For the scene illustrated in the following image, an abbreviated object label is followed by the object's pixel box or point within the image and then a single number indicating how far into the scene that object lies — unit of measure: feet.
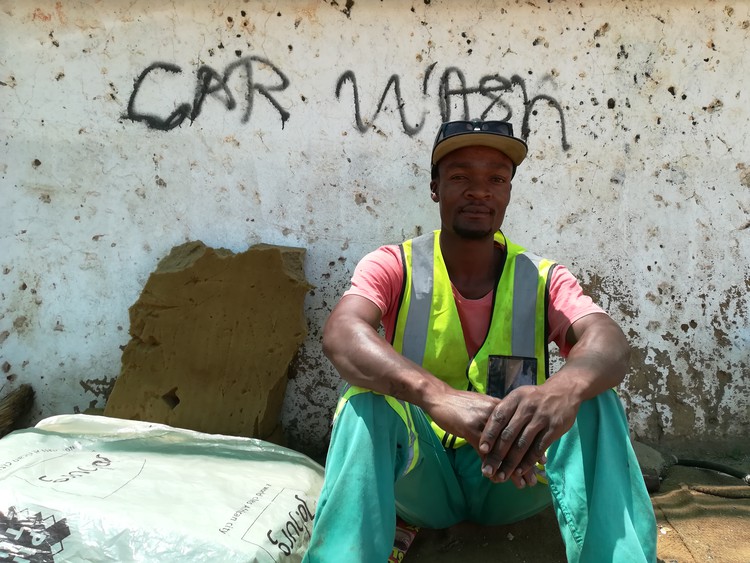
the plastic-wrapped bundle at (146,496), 5.21
